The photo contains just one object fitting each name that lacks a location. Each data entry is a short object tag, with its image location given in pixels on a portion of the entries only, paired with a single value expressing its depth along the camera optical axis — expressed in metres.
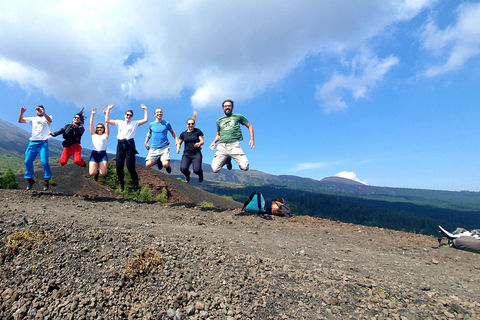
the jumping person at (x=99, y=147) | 9.12
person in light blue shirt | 9.31
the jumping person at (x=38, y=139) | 9.14
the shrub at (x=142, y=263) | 3.85
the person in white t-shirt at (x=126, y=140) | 8.97
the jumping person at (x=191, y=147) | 9.29
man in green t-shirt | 9.01
